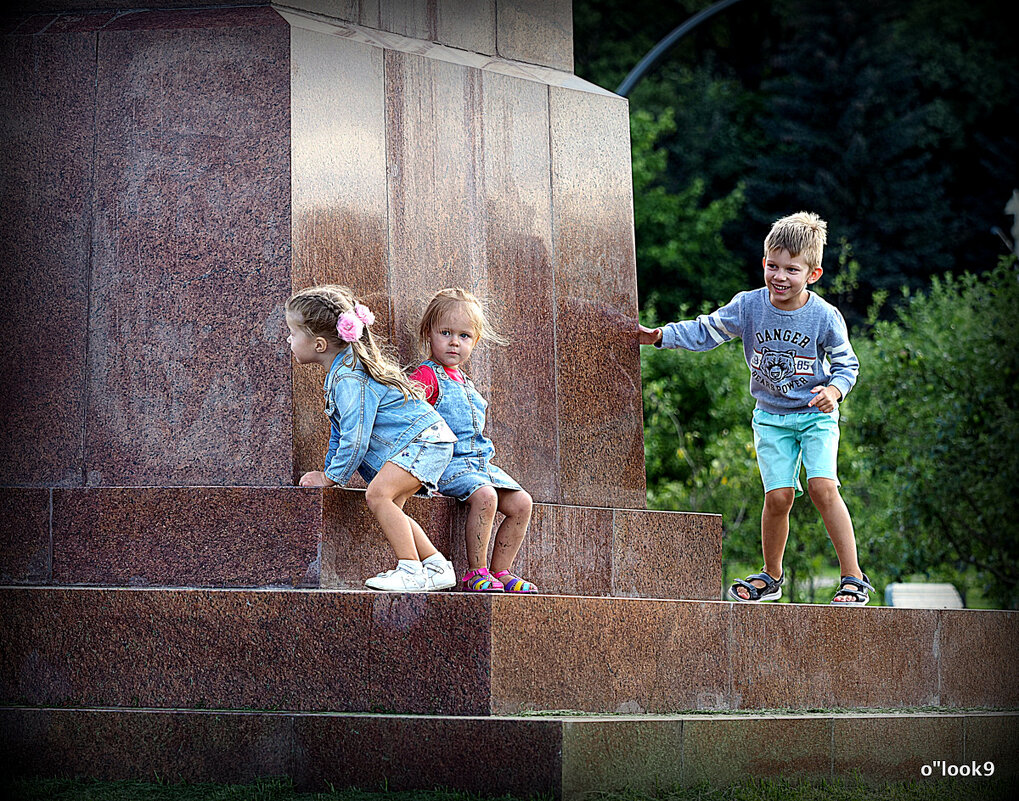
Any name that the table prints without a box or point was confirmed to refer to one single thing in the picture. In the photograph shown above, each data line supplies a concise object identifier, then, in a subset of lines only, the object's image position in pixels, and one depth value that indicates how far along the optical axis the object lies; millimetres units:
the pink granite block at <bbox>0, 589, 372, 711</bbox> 10062
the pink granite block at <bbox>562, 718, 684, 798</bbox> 9211
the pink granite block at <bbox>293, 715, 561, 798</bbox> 9156
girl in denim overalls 11984
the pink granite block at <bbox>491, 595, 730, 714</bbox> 9930
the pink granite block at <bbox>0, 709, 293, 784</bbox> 9656
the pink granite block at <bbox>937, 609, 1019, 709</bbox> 13469
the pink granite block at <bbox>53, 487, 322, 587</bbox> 11102
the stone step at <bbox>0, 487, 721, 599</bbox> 11109
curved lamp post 26002
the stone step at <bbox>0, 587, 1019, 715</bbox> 9875
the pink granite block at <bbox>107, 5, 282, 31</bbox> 12570
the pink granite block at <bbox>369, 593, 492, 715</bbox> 9758
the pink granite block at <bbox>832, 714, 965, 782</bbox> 11039
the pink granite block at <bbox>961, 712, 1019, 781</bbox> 12125
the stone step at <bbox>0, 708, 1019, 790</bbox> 9234
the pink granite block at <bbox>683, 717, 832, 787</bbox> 10078
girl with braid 11258
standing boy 13773
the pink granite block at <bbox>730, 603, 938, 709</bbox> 11648
